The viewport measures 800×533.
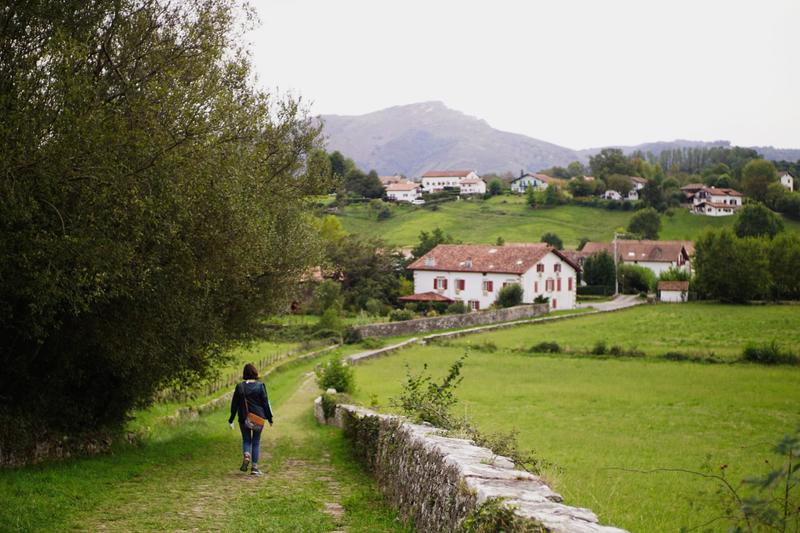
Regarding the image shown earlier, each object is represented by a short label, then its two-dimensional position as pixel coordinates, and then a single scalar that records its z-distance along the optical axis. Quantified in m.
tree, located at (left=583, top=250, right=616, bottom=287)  97.31
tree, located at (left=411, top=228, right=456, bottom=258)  92.31
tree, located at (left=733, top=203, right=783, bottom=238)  120.56
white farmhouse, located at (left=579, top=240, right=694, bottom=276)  109.38
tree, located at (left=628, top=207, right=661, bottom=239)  135.38
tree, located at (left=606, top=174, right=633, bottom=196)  165.88
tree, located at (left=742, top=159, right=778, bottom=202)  178.62
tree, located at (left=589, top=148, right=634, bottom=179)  188.40
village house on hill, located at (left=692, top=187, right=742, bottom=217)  155.62
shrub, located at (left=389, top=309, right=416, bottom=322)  66.44
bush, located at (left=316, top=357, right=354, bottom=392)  27.64
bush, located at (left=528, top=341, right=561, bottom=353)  48.25
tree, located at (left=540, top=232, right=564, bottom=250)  119.26
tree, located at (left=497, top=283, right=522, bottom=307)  74.75
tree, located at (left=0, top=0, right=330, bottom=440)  11.59
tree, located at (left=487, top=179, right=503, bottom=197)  179.25
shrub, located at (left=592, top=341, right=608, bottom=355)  46.38
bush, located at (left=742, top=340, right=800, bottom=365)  40.56
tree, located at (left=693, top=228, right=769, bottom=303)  80.50
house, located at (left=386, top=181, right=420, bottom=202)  180.16
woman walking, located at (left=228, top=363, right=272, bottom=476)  14.67
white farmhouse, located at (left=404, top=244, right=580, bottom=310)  77.38
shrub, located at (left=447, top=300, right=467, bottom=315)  71.69
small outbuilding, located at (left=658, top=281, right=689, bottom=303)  86.50
